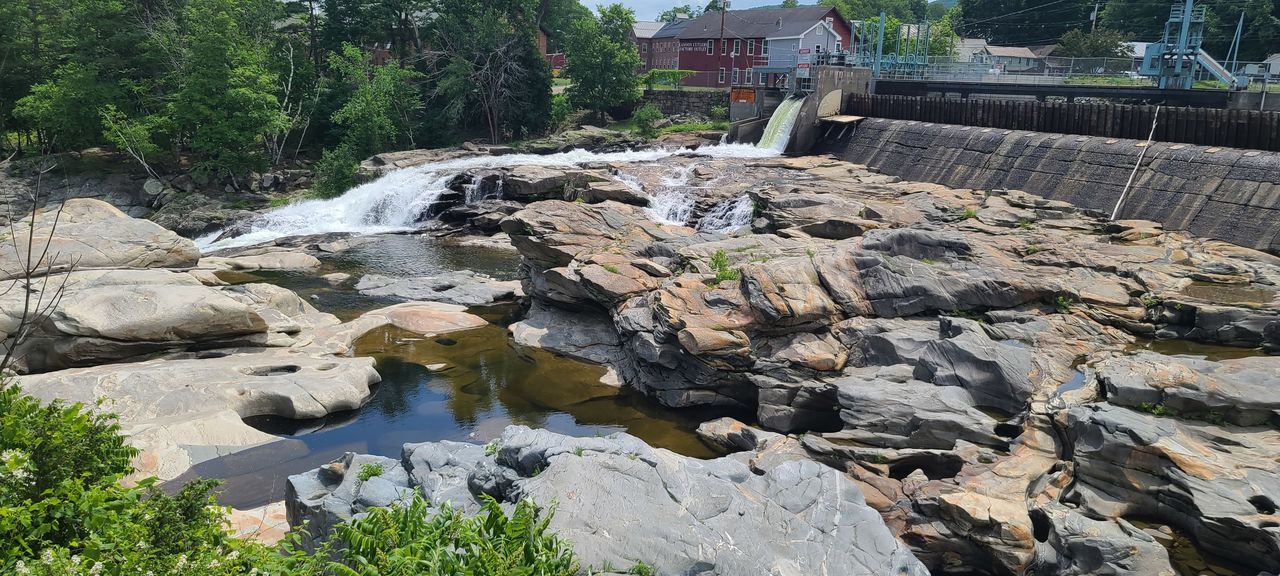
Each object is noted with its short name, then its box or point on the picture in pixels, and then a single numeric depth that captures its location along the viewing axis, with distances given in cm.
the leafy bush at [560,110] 4809
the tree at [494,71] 4481
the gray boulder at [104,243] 1981
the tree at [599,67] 4875
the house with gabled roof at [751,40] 5922
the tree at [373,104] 4147
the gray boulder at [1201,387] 1169
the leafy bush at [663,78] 5294
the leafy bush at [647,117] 4694
